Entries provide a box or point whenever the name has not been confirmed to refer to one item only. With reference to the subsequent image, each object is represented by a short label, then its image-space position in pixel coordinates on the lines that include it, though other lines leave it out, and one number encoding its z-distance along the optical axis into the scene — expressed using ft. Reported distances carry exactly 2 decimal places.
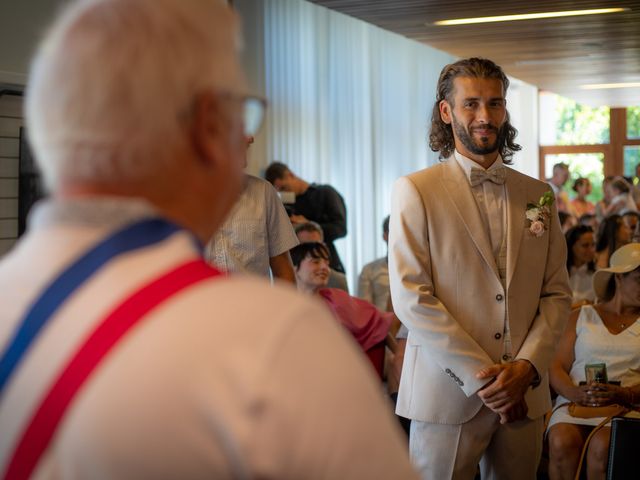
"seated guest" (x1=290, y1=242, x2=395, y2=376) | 18.11
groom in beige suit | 9.53
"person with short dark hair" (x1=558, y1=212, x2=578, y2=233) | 32.22
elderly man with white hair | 2.67
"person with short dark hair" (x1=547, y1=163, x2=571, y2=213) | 48.74
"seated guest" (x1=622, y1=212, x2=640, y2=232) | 31.23
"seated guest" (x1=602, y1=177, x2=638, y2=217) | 40.40
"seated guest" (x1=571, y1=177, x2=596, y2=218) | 52.80
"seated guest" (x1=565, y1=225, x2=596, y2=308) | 23.65
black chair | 11.58
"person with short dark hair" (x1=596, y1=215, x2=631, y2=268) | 25.80
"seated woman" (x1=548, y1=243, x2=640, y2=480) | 13.93
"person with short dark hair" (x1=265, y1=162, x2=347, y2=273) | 25.38
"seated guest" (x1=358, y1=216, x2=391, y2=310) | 24.48
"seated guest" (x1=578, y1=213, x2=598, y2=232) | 35.24
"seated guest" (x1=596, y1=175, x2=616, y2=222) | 44.06
